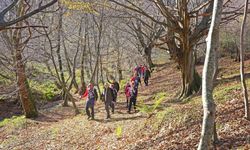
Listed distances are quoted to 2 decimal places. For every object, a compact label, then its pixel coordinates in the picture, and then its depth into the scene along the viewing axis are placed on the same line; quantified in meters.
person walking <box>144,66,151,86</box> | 25.16
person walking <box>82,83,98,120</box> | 15.29
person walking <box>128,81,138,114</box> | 15.44
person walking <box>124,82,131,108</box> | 15.81
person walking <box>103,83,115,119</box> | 15.39
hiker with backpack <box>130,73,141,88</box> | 15.66
